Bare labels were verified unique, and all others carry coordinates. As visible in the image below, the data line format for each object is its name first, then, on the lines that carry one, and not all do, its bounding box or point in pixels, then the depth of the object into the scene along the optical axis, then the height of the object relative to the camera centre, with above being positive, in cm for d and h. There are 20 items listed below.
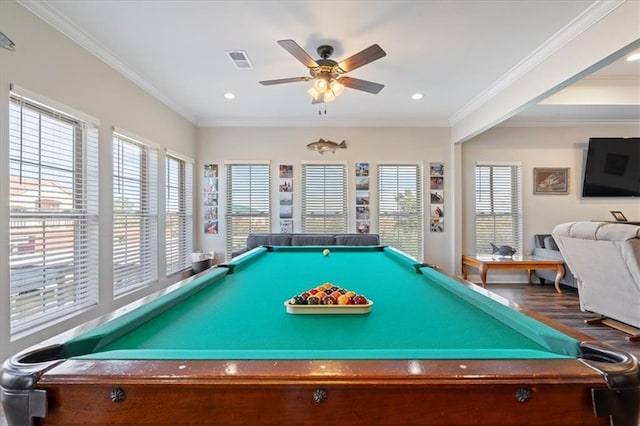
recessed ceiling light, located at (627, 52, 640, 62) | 339 +175
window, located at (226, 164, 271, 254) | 547 +25
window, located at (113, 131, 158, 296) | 336 +3
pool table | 71 -38
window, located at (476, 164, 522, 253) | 548 +9
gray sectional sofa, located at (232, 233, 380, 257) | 454 -35
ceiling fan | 240 +125
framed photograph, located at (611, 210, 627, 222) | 514 -2
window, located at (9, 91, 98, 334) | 223 +3
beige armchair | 268 -47
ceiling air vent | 307 +161
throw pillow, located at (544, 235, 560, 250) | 499 -46
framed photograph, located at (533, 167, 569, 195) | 545 +59
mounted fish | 443 +100
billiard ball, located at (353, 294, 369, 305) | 124 -34
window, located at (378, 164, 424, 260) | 548 +19
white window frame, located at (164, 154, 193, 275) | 453 +5
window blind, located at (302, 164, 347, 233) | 548 +31
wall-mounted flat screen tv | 514 +79
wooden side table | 466 -75
